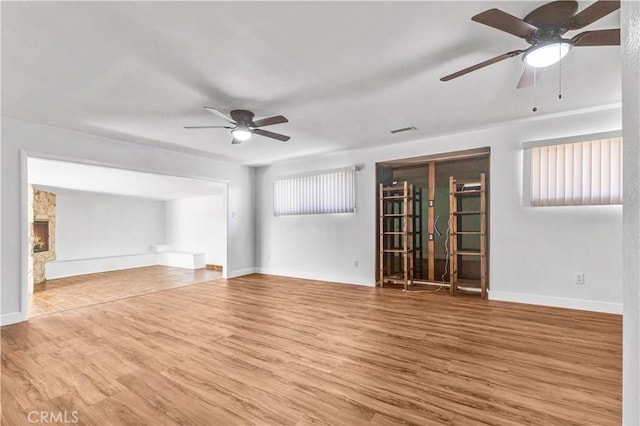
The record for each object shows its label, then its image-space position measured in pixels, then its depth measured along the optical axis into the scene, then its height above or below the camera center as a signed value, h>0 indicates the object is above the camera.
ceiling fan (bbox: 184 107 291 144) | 3.17 +1.01
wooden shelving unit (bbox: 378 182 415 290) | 4.94 -0.39
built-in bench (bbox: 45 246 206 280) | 6.43 -1.28
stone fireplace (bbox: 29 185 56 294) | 5.69 -0.38
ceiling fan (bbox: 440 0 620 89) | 1.64 +1.12
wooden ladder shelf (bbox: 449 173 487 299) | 4.25 -0.22
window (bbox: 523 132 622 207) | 3.44 +0.51
